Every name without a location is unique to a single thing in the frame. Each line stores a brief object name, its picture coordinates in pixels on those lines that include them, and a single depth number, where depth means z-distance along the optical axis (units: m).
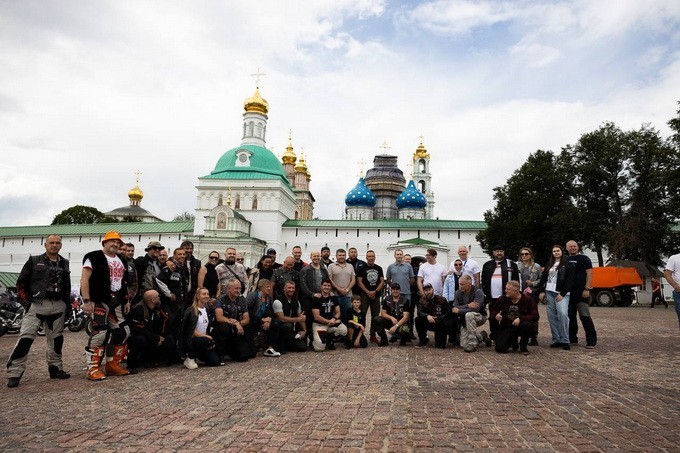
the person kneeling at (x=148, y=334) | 7.05
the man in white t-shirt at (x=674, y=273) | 8.00
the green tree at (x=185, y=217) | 84.38
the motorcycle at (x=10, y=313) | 11.62
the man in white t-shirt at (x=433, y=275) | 10.13
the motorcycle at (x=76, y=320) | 12.88
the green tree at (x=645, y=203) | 28.92
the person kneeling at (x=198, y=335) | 7.32
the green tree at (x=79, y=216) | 69.94
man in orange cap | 6.42
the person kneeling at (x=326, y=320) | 9.11
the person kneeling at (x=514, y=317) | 8.34
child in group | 9.32
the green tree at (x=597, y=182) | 31.44
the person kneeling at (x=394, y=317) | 9.52
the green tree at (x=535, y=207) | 35.19
